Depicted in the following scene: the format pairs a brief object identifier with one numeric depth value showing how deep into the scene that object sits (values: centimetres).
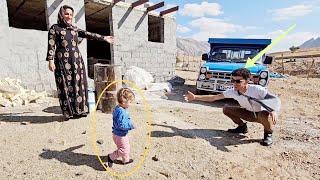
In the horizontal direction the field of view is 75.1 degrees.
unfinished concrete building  632
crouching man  356
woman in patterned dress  364
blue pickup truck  652
